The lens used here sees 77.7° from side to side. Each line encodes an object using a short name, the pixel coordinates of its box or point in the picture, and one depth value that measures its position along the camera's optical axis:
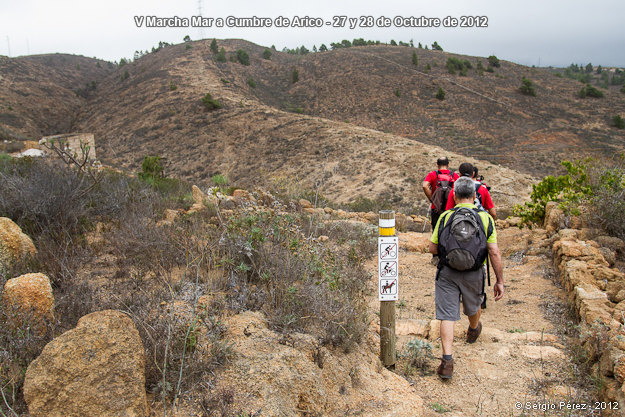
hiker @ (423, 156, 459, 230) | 4.87
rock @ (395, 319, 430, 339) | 3.95
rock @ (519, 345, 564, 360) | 3.33
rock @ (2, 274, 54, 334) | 2.48
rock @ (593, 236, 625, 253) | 5.05
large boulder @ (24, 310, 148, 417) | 1.91
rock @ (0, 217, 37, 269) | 3.54
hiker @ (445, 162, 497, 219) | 4.33
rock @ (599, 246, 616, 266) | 4.80
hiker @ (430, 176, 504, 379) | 3.07
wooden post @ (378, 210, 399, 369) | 3.02
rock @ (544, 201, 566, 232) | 6.32
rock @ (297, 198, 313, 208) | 9.59
